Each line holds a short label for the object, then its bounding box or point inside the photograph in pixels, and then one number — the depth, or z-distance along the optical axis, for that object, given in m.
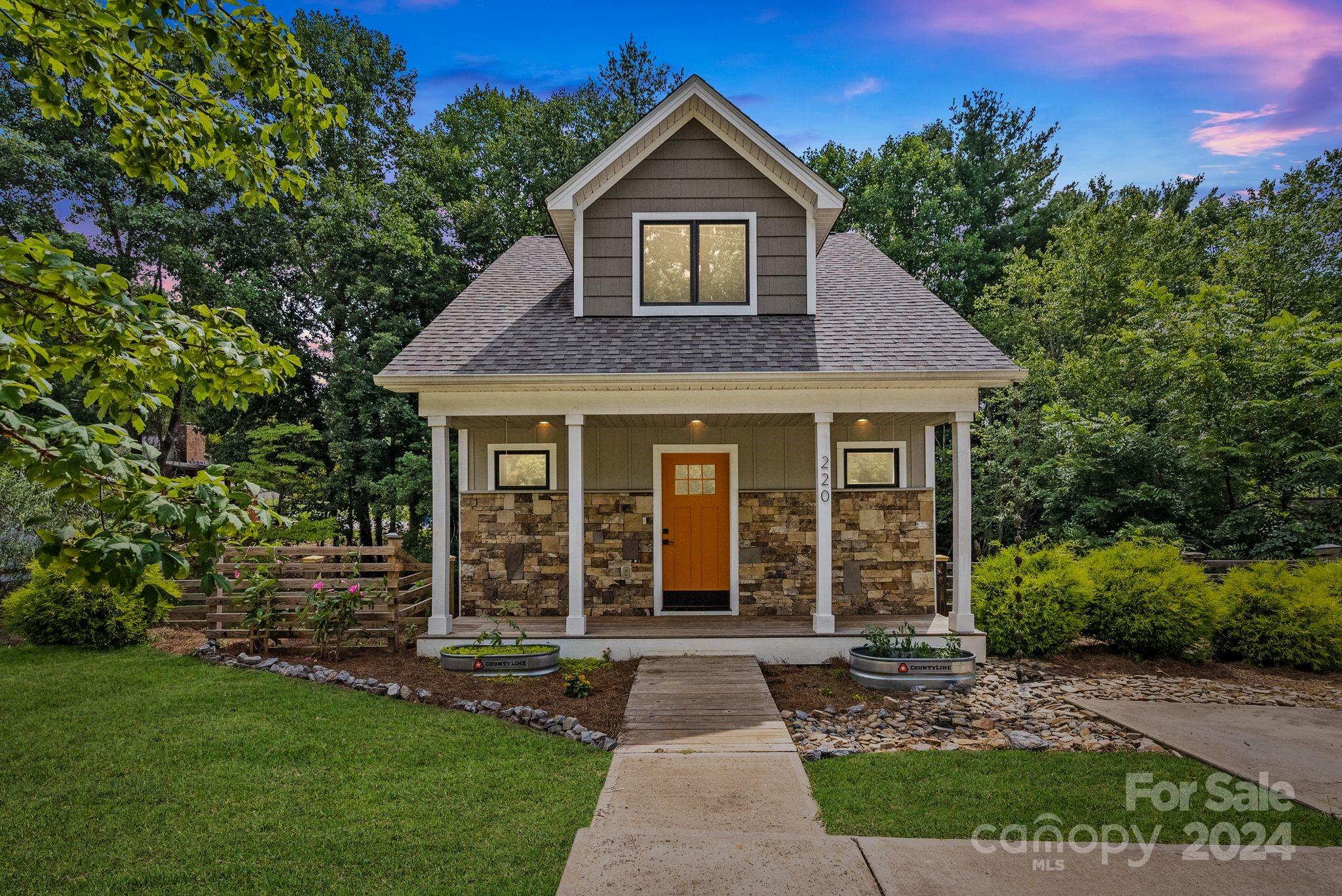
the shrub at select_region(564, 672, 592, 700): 6.39
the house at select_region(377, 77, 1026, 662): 7.92
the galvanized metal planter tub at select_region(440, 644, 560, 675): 6.98
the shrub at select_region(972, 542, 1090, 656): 7.92
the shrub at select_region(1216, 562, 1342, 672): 7.58
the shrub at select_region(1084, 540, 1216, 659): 7.74
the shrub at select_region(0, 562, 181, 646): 8.27
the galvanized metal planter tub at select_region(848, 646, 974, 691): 6.71
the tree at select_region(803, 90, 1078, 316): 18.88
